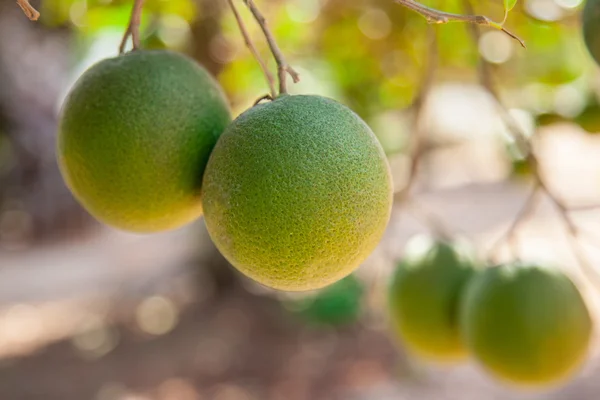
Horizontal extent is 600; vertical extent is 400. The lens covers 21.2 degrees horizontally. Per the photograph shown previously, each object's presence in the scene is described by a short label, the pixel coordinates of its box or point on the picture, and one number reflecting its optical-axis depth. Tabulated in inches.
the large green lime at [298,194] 29.9
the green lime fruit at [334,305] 78.4
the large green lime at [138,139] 31.5
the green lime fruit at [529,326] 35.7
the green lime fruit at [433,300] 37.9
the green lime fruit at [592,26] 32.5
